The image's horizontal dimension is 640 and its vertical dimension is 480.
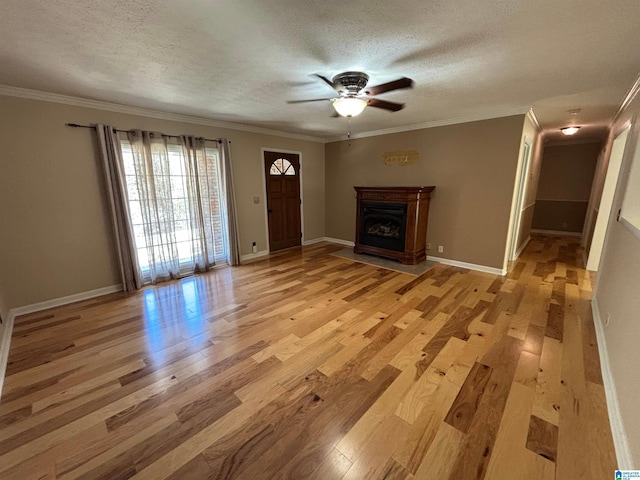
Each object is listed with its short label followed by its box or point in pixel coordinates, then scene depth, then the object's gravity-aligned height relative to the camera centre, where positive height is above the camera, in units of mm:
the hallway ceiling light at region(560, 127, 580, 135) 4726 +1033
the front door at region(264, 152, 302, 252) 5215 -200
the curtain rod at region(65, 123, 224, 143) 3020 +749
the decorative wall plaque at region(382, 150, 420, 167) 4719 +555
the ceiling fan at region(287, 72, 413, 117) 2238 +864
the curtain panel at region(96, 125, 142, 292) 3209 -201
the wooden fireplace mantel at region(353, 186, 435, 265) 4363 -387
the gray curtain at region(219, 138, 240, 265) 4336 -312
